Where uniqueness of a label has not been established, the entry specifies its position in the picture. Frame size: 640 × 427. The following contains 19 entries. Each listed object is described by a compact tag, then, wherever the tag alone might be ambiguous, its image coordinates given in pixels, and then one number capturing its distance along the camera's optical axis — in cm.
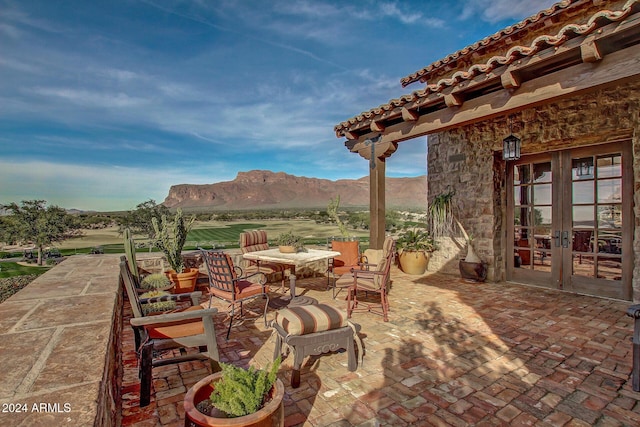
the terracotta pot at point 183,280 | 472
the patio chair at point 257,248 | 524
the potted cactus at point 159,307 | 331
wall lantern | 488
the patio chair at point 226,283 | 333
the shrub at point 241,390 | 130
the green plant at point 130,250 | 388
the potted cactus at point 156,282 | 406
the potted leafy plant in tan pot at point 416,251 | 638
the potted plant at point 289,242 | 470
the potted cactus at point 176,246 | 472
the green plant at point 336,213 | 681
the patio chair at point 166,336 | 199
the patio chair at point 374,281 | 379
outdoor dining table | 383
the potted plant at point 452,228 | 563
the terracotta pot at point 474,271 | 560
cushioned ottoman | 224
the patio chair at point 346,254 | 519
